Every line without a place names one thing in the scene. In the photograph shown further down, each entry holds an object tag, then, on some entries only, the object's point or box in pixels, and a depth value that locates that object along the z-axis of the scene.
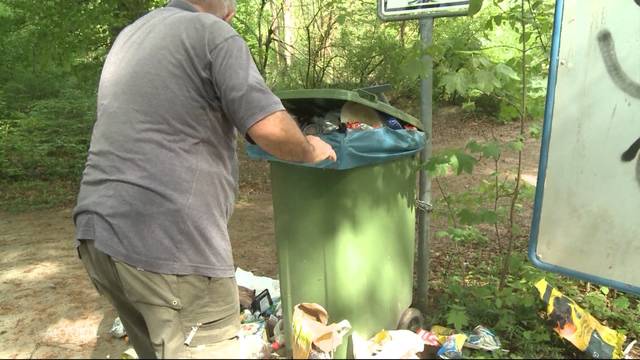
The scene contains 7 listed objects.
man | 1.77
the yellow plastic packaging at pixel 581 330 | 2.57
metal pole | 2.90
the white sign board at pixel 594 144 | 2.34
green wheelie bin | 2.43
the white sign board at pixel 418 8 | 2.71
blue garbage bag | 2.28
